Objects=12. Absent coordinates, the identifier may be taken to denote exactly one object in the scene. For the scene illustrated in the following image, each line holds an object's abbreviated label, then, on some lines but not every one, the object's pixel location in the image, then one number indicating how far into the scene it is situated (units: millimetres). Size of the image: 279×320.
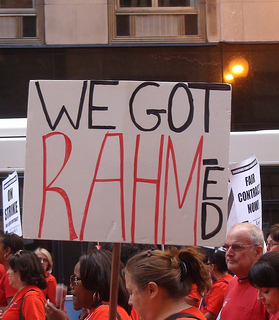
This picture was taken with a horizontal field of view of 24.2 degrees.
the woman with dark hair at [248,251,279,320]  3443
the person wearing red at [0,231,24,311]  6777
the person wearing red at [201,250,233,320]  5285
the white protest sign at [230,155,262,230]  6352
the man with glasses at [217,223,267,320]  4109
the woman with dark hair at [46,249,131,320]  3816
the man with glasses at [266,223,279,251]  4895
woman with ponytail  2941
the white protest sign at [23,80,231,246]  3105
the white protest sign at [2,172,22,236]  7700
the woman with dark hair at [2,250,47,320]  4863
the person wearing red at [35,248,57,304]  6990
